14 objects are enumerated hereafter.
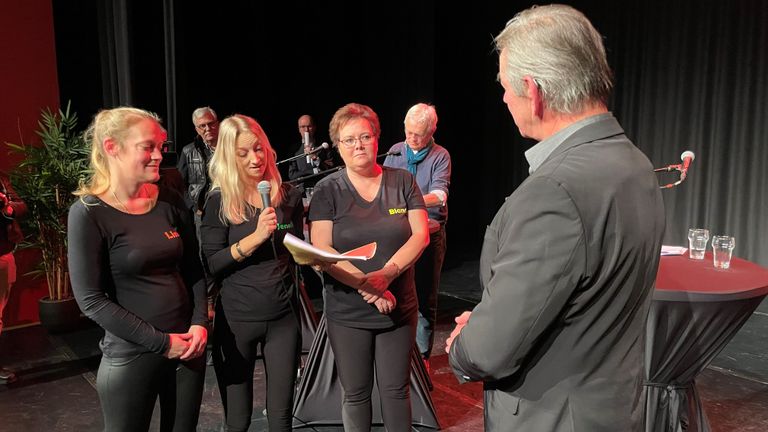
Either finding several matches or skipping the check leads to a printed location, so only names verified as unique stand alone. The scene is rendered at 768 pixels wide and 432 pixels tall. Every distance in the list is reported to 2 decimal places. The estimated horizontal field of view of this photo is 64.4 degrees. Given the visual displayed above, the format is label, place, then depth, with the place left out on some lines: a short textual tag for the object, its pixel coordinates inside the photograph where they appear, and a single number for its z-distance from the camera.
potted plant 4.35
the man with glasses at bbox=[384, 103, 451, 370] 3.76
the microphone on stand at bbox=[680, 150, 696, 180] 2.62
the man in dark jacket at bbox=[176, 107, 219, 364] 4.82
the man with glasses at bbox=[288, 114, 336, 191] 5.26
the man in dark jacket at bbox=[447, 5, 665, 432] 1.03
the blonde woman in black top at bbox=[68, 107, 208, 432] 1.85
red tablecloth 2.07
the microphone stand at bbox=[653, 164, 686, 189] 2.51
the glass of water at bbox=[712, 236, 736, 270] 2.39
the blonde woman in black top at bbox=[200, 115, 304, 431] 2.26
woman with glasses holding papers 2.34
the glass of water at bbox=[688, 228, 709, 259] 2.62
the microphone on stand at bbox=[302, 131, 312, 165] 5.69
